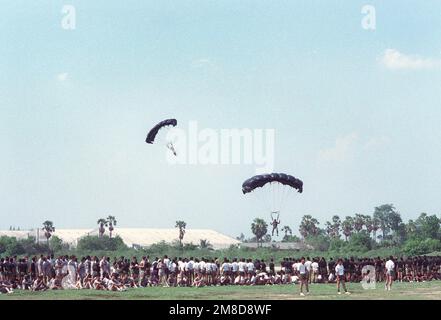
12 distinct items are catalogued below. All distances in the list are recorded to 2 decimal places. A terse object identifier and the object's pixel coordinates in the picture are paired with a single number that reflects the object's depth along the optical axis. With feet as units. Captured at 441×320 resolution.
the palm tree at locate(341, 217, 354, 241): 466.70
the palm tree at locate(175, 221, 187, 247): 431.84
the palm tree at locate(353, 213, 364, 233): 470.39
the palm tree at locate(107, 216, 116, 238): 403.54
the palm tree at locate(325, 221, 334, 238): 473.18
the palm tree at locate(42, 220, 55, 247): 402.64
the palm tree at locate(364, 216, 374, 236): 473.26
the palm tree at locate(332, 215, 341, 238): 475.31
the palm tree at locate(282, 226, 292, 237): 476.13
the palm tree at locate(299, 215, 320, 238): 435.53
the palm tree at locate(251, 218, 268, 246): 395.96
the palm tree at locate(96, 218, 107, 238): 399.36
